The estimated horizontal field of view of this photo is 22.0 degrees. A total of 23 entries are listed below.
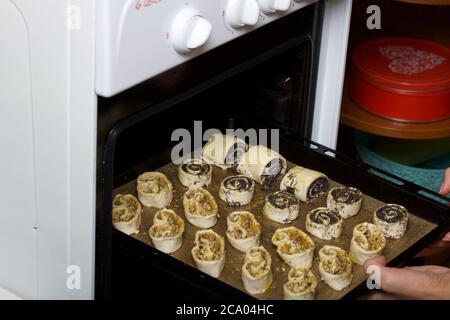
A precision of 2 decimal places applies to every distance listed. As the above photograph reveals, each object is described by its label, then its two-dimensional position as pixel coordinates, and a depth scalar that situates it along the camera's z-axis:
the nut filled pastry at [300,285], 1.38
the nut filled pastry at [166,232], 1.46
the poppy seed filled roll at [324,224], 1.51
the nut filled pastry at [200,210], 1.51
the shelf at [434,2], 1.78
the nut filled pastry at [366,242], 1.47
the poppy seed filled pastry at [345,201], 1.54
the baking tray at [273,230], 1.44
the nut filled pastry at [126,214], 1.48
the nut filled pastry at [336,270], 1.42
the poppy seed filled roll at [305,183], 1.58
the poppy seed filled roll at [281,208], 1.53
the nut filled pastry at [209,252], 1.43
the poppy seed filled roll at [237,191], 1.56
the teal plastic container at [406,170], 1.93
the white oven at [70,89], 1.19
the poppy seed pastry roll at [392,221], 1.51
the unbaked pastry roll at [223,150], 1.63
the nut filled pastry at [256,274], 1.40
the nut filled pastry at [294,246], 1.46
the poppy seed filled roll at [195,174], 1.60
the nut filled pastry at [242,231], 1.48
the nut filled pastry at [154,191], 1.55
